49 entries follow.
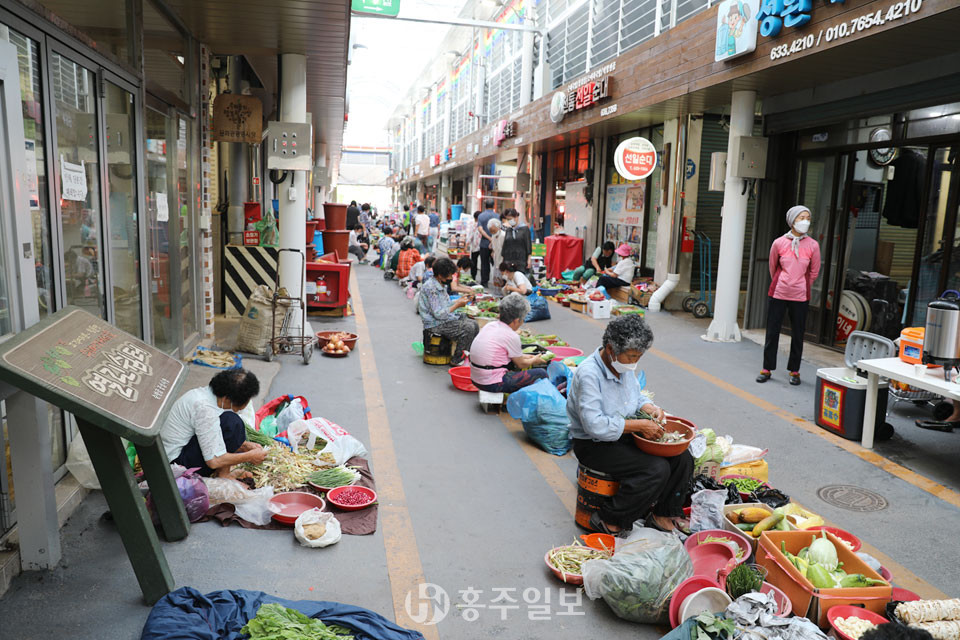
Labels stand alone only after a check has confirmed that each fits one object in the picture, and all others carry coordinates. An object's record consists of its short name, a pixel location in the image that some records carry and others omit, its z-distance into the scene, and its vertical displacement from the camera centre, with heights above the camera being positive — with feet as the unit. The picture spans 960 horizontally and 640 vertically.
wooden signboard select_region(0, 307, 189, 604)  9.26 -2.74
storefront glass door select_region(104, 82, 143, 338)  17.85 -0.07
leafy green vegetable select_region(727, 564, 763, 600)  11.14 -5.69
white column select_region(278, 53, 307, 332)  28.84 +0.64
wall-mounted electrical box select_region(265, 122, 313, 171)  28.48 +2.73
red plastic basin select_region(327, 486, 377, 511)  14.70 -6.11
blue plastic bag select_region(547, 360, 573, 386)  21.70 -4.81
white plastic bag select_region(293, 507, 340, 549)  13.16 -6.08
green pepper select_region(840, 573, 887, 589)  11.49 -5.79
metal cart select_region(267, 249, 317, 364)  27.02 -5.04
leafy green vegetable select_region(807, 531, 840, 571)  11.85 -5.57
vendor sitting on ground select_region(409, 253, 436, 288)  43.52 -3.65
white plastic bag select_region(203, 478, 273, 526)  14.01 -5.84
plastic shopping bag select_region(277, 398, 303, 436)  18.22 -5.35
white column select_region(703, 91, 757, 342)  33.30 -0.84
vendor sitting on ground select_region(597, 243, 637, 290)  46.06 -3.47
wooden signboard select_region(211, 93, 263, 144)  29.53 +3.88
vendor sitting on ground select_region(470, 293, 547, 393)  21.65 -4.32
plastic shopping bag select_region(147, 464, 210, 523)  13.57 -5.56
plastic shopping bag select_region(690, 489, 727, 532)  13.83 -5.69
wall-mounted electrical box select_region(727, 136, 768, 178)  32.71 +3.26
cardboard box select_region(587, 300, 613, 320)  40.96 -5.16
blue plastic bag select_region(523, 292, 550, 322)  39.29 -5.11
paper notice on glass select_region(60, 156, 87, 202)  14.30 +0.49
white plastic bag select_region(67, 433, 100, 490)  13.76 -5.12
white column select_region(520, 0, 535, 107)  64.49 +14.37
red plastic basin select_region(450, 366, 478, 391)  24.86 -5.85
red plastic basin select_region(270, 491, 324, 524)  14.32 -6.07
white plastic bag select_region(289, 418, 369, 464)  16.97 -5.66
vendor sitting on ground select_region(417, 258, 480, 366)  28.02 -3.99
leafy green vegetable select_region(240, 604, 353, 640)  9.58 -5.81
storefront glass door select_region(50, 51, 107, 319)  14.32 +0.48
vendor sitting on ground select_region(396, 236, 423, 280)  54.54 -3.45
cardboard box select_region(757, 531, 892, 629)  10.90 -5.76
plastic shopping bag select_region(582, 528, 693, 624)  11.17 -5.79
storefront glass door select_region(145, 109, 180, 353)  21.71 -0.57
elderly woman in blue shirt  13.79 -4.45
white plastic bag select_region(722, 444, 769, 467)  16.79 -5.54
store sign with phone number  21.08 +6.68
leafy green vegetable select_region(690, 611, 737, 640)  10.00 -5.81
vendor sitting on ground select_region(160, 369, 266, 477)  13.99 -4.40
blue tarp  9.46 -5.87
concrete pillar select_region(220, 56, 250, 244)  37.04 +1.86
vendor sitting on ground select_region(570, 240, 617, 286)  47.60 -2.59
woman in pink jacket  25.25 -1.72
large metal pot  17.25 -2.56
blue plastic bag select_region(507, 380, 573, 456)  19.20 -5.45
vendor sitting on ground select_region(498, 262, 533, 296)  37.01 -3.39
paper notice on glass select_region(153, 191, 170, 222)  22.58 -0.01
